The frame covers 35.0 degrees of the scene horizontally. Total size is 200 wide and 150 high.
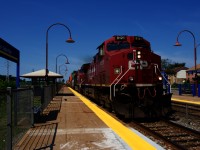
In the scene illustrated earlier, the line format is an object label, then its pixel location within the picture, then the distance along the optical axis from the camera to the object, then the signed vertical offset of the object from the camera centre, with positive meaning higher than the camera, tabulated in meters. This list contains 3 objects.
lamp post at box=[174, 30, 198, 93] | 32.02 +3.51
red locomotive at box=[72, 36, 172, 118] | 13.33 +0.20
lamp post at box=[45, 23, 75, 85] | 27.64 +4.27
